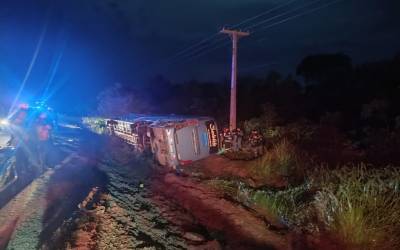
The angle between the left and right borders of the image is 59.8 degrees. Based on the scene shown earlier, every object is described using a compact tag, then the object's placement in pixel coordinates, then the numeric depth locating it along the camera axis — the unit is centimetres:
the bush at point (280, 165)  1128
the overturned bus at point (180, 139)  1398
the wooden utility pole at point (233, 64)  1819
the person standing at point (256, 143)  1495
